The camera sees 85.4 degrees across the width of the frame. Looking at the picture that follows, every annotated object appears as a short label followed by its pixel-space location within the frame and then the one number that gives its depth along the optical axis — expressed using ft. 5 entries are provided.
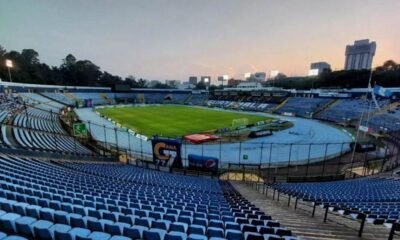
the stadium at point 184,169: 16.75
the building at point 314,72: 350.27
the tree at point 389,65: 307.37
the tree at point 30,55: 389.93
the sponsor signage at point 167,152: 72.54
